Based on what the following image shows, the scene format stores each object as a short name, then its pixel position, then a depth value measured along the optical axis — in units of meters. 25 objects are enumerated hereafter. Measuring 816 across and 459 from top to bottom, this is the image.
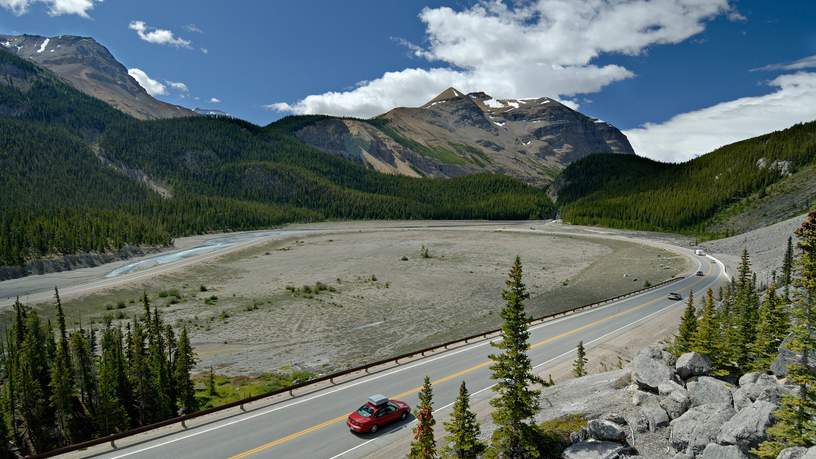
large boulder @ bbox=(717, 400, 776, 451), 13.52
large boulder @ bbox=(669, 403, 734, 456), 14.98
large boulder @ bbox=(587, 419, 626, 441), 17.34
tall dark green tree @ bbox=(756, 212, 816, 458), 12.55
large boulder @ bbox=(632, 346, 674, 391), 19.94
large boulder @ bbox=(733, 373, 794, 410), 15.40
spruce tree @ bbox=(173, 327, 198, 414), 31.89
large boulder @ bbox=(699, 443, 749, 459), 13.41
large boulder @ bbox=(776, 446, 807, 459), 11.97
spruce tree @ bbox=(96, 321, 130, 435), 31.50
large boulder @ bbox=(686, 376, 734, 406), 17.11
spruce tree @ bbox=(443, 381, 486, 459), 16.86
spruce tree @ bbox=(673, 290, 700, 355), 24.90
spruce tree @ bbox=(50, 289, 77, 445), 31.14
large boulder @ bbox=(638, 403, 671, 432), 17.58
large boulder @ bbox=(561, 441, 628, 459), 16.58
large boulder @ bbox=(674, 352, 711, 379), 20.52
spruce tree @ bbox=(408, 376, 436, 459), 15.62
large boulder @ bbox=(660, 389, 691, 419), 17.59
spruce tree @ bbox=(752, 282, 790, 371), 20.75
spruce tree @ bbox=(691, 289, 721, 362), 21.52
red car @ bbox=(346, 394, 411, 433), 22.73
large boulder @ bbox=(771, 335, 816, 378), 18.56
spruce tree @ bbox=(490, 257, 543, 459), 17.86
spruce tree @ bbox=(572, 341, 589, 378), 30.84
